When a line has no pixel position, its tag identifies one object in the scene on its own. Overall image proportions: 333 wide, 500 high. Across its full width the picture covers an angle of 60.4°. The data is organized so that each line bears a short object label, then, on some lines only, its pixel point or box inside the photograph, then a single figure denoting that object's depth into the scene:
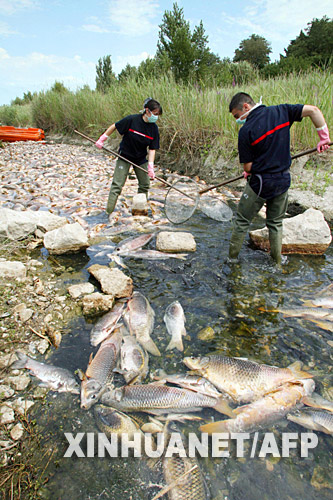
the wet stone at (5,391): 2.25
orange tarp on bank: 16.23
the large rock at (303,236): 4.72
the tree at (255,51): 40.41
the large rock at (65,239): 4.39
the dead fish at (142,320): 2.88
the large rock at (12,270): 3.53
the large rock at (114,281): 3.51
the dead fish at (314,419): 2.15
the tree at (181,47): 21.91
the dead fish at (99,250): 4.65
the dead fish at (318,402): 2.27
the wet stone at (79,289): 3.46
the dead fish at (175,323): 2.91
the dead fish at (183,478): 1.77
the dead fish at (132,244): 4.76
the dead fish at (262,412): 2.15
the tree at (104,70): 26.00
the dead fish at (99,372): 2.31
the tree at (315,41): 29.16
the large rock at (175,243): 4.78
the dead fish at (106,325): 2.89
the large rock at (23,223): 4.46
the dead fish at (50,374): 2.39
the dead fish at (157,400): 2.25
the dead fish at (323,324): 3.14
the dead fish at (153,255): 4.64
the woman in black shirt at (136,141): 5.60
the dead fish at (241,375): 2.37
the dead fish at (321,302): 3.47
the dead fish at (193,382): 2.38
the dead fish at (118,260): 4.39
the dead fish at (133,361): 2.53
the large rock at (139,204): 6.22
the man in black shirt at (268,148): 3.56
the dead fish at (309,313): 3.30
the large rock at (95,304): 3.20
